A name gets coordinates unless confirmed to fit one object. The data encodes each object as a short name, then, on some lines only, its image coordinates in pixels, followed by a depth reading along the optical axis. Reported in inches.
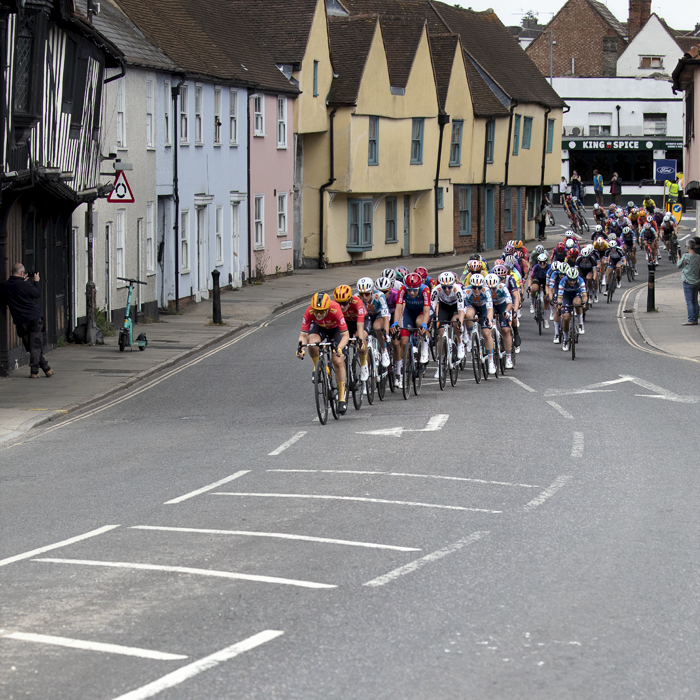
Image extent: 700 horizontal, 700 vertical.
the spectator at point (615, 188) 2864.2
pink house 1592.0
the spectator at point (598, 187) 2859.3
